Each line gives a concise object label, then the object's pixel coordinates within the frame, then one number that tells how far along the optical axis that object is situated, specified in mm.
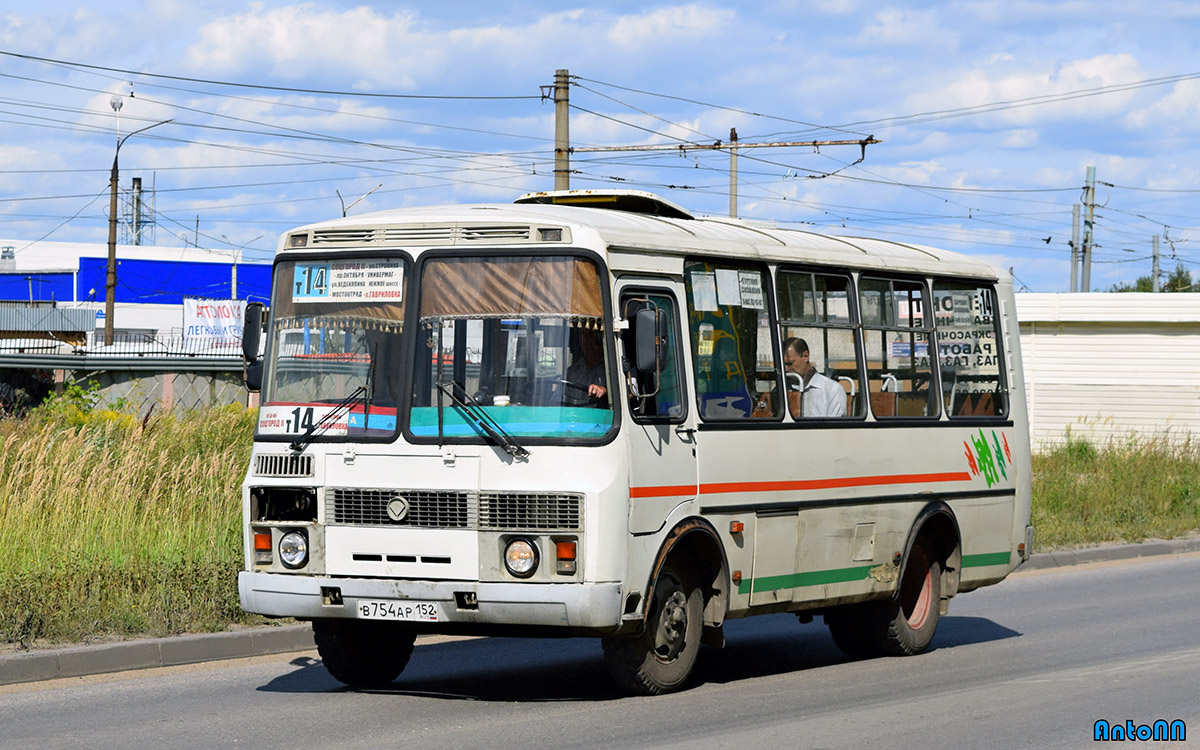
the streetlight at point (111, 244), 49125
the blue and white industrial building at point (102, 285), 83812
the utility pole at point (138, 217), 109875
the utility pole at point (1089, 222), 65812
